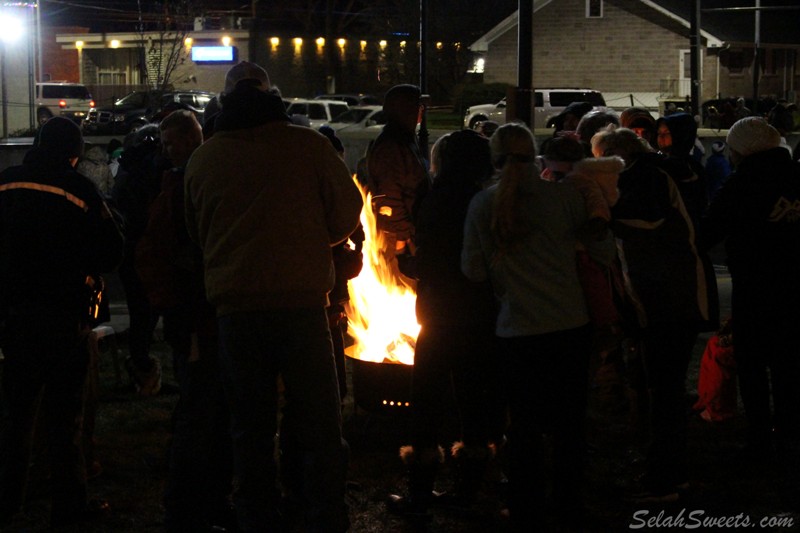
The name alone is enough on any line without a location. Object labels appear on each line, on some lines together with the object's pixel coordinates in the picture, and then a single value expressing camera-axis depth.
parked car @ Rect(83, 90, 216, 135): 35.97
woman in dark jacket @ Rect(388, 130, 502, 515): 5.61
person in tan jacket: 4.69
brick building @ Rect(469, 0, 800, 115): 47.03
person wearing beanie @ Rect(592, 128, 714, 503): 5.77
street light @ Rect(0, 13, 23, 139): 31.58
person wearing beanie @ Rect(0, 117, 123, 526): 5.50
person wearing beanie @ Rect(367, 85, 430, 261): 6.81
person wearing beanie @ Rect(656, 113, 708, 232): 6.35
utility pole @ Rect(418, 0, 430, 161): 18.39
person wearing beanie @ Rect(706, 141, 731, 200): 14.04
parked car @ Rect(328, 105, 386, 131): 33.16
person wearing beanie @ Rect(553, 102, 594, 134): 8.98
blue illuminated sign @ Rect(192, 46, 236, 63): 56.44
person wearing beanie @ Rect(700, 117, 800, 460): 6.39
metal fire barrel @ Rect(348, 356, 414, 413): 6.71
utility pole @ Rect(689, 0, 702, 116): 23.95
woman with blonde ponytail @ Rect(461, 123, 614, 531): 5.18
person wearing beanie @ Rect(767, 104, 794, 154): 12.11
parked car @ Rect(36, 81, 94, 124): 44.06
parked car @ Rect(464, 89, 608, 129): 38.41
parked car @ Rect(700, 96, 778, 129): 27.64
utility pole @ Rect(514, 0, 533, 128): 8.91
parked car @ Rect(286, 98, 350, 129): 38.53
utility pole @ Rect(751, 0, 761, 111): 32.03
